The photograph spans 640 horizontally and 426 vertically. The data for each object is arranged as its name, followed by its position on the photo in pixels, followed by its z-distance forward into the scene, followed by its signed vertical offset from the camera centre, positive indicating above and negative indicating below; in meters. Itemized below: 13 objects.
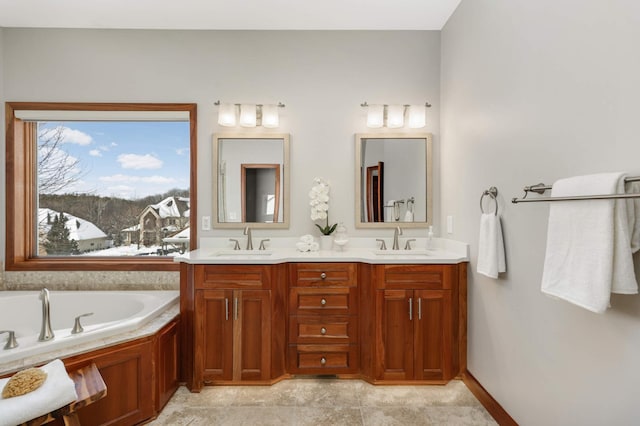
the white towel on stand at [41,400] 1.14 -0.74
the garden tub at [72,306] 2.30 -0.76
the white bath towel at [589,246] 1.01 -0.13
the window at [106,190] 2.74 +0.15
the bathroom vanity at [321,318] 2.12 -0.76
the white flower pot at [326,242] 2.59 -0.29
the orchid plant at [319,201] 2.55 +0.05
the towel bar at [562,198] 0.96 +0.04
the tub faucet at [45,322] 1.64 -0.62
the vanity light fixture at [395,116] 2.59 +0.76
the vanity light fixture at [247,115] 2.58 +0.76
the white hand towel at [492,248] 1.75 -0.23
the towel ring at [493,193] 1.87 +0.09
